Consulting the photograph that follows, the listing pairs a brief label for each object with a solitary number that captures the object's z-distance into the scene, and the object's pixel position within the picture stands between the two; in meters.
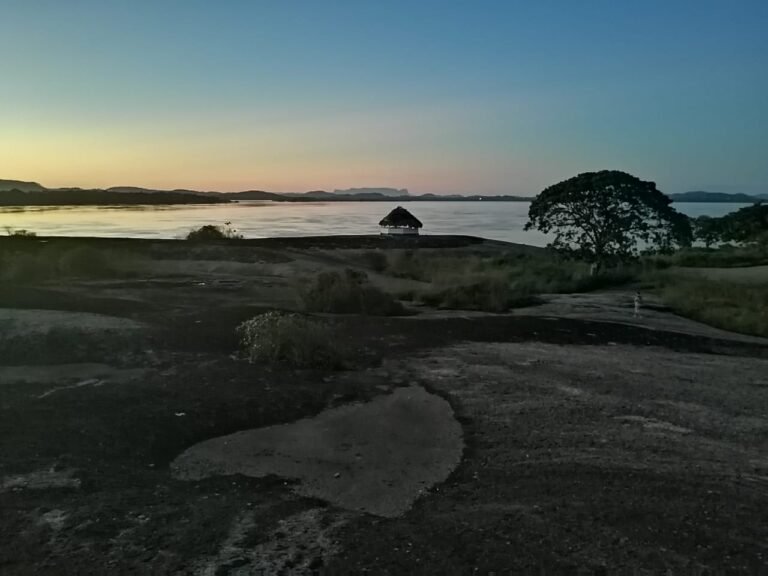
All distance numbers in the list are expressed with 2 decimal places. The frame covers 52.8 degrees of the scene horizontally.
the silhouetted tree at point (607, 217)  28.61
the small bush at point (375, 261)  35.16
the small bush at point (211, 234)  44.47
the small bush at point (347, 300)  18.73
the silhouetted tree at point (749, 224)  41.34
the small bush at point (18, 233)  38.05
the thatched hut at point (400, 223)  52.88
